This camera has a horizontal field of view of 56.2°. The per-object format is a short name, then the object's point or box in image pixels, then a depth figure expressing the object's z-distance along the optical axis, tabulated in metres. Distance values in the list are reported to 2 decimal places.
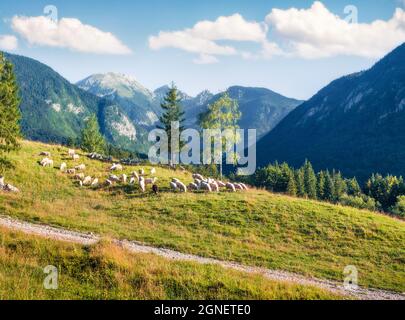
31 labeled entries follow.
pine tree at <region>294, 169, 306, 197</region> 140.50
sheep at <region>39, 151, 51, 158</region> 49.47
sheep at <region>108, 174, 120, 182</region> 43.88
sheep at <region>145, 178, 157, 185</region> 44.40
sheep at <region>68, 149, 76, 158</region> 52.09
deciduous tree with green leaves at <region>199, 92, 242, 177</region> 61.00
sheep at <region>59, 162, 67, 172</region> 45.29
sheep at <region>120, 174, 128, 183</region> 44.16
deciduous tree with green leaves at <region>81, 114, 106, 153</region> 96.31
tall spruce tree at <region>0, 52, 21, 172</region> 44.34
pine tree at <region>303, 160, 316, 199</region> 145.30
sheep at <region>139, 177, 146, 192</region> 41.76
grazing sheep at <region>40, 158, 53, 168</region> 45.35
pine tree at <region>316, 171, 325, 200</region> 152.75
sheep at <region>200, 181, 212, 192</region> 42.87
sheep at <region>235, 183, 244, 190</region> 45.34
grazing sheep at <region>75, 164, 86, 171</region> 46.99
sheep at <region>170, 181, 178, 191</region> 42.81
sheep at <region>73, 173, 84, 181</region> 43.57
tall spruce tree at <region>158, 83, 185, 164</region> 75.12
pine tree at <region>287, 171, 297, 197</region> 128.25
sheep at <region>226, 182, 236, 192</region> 44.28
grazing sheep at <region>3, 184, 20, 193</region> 36.62
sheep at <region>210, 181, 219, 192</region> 43.19
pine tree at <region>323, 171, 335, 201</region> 151.35
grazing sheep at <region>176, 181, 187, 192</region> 42.42
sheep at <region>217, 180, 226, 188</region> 45.38
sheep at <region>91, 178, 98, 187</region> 42.30
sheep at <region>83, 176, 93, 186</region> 42.72
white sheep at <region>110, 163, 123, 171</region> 48.66
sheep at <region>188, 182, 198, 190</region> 43.43
